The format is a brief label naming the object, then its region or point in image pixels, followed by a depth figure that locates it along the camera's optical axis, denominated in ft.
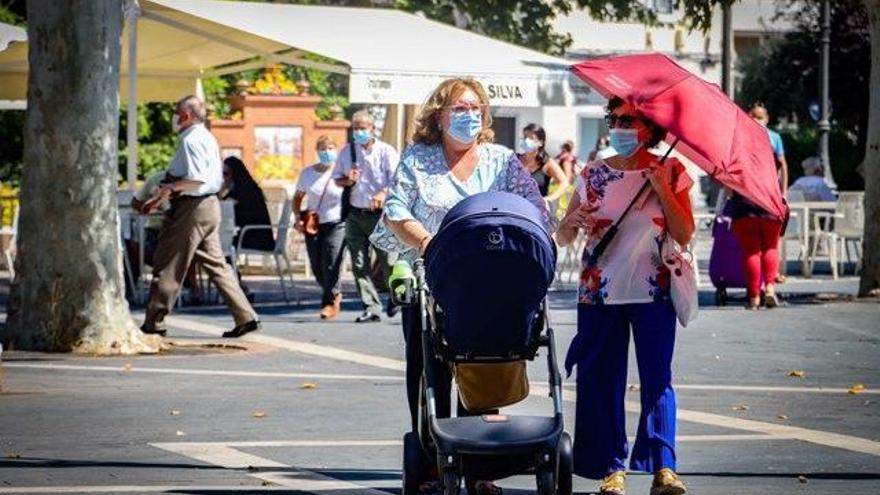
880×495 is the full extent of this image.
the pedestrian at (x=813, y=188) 100.07
